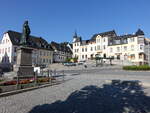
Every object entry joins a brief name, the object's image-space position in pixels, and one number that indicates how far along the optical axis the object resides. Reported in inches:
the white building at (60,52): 2199.0
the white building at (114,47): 1746.9
